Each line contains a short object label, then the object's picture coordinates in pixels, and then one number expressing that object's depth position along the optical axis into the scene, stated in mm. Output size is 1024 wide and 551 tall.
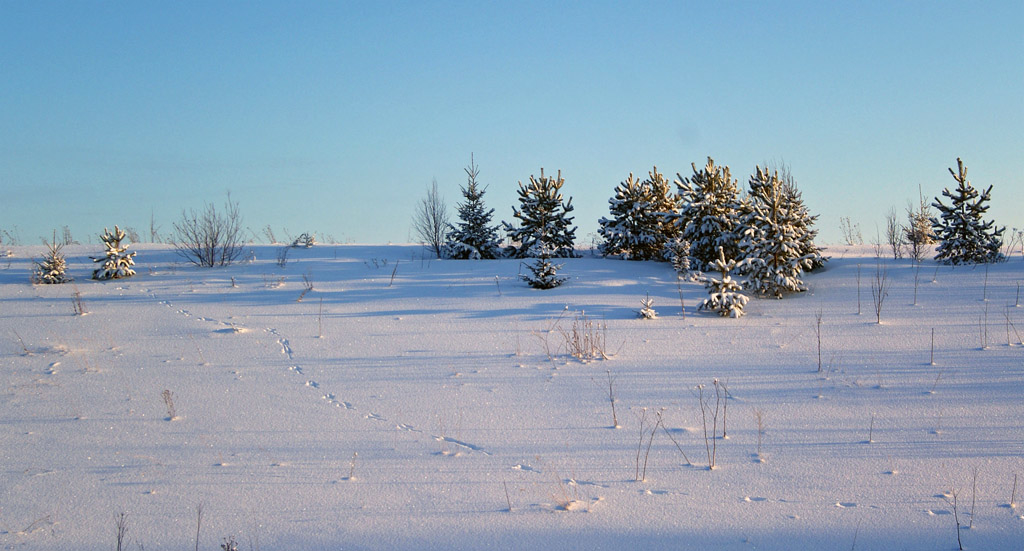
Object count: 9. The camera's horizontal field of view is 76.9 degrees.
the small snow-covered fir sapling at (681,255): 12442
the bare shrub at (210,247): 14523
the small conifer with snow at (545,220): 15727
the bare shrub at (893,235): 19175
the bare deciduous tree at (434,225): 17328
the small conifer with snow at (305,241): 17922
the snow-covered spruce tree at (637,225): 14820
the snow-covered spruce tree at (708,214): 12961
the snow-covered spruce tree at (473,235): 16219
